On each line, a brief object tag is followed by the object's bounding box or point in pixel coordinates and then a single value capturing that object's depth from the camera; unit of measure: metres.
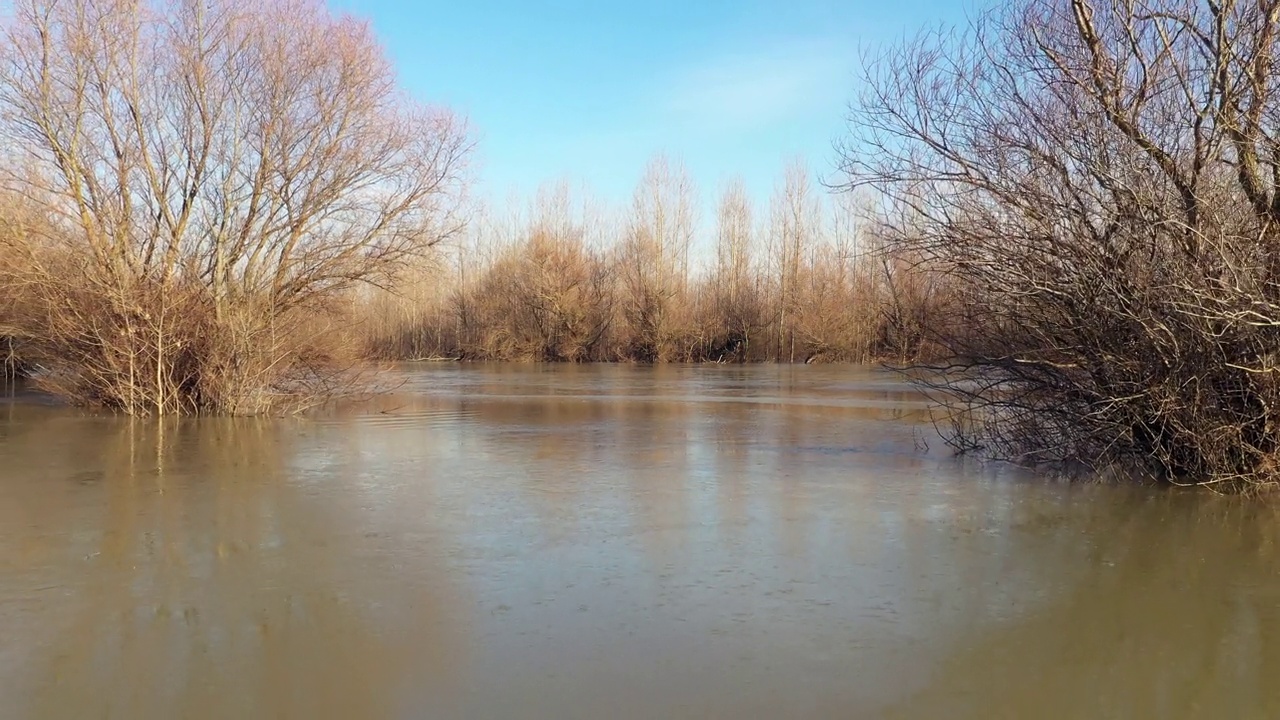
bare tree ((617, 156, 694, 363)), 43.22
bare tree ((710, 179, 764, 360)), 43.75
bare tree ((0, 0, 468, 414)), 12.89
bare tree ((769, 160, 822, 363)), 42.66
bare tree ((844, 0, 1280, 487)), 6.90
